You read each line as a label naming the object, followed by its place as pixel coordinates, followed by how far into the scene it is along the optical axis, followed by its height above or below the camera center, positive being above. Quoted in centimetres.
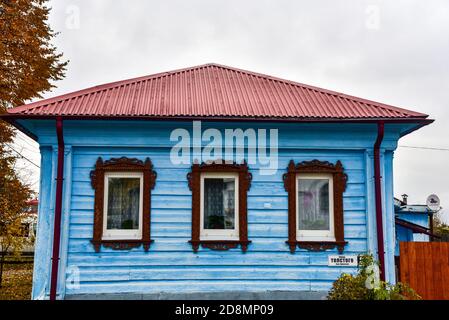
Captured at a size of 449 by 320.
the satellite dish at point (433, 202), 1296 +30
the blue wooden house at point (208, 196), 677 +26
